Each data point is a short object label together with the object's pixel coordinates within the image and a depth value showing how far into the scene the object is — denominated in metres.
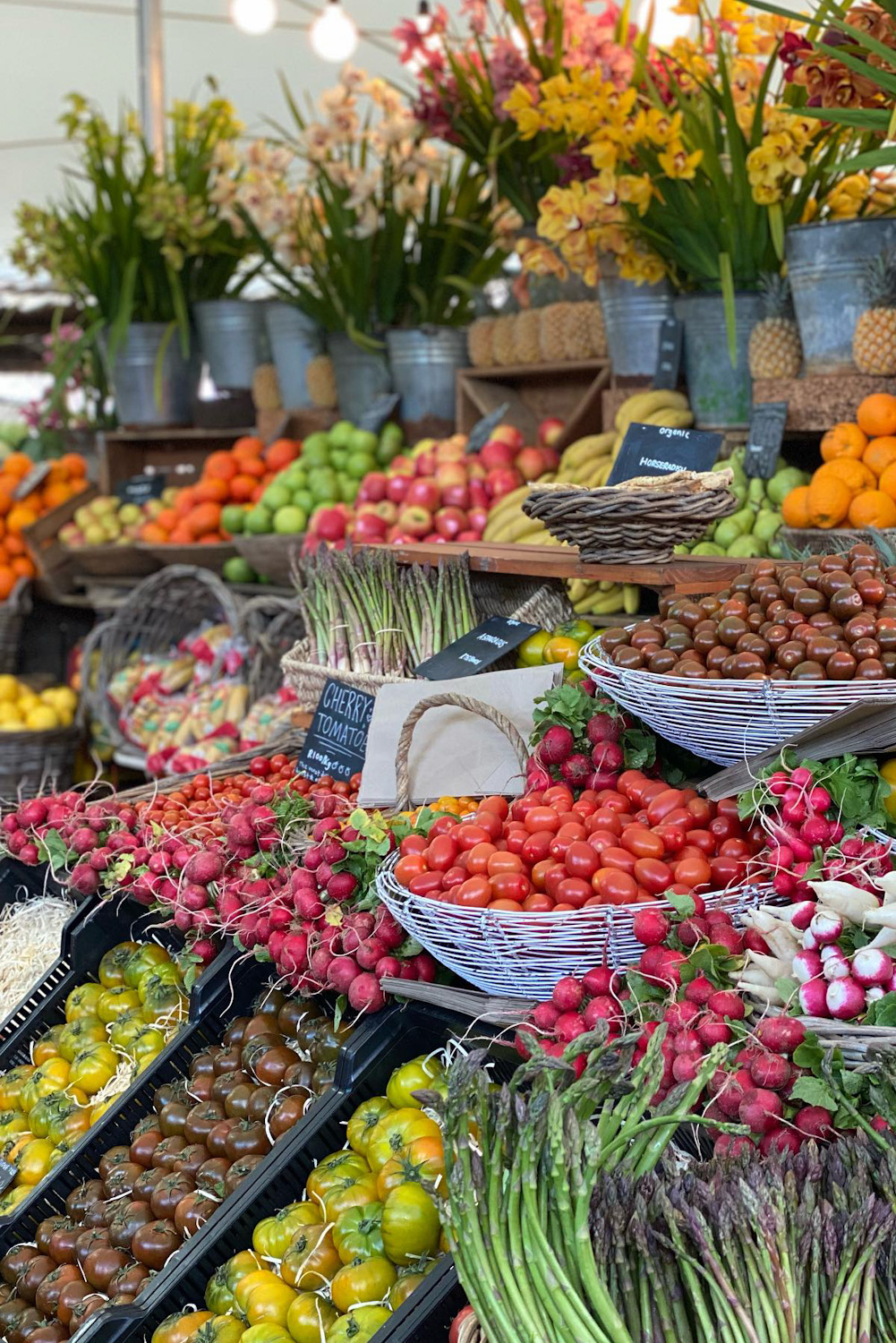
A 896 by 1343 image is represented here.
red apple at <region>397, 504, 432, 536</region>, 4.04
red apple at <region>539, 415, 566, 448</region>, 4.34
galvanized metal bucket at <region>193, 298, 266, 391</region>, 5.66
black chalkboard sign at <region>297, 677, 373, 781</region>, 2.78
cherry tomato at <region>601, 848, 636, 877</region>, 1.79
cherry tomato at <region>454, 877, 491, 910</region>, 1.78
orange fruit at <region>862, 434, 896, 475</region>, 2.83
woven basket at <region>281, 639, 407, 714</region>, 2.98
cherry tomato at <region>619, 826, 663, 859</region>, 1.82
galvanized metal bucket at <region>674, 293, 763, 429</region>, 3.45
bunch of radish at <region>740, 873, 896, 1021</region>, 1.54
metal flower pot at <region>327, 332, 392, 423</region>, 5.16
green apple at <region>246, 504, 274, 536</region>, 4.83
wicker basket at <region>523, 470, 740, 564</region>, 2.37
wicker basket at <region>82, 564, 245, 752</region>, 5.10
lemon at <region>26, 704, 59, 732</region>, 5.23
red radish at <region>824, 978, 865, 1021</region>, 1.53
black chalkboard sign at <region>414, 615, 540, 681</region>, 2.70
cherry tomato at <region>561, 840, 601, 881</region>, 1.79
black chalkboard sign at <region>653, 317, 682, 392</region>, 3.60
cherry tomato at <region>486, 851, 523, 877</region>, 1.84
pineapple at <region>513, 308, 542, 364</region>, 4.40
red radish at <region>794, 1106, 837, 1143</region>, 1.44
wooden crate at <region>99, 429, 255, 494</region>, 5.98
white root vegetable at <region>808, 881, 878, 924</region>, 1.62
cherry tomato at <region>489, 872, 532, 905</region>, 1.80
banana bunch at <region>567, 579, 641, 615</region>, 2.94
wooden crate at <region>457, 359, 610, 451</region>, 4.53
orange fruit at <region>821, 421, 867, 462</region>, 2.90
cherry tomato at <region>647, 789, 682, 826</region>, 1.92
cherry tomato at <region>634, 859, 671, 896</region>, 1.77
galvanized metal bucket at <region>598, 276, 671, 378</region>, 3.69
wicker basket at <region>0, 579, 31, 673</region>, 5.76
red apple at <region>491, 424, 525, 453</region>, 4.34
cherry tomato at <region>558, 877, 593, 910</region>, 1.75
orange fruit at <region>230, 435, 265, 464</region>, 5.43
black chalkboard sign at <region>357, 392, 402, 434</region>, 5.02
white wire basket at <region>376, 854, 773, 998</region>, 1.71
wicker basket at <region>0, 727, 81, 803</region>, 5.14
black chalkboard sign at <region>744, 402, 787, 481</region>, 3.22
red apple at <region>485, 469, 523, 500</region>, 4.07
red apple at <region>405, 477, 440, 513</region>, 4.12
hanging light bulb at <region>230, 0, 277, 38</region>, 6.29
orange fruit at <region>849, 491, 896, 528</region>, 2.75
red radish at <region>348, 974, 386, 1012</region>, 1.90
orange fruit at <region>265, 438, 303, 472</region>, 5.30
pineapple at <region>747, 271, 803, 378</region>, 3.30
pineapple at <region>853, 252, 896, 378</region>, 3.02
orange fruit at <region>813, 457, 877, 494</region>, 2.83
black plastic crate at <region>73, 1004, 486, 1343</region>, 1.85
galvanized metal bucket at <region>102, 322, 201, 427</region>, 5.81
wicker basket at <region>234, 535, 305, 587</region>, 4.66
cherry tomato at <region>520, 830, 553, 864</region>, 1.88
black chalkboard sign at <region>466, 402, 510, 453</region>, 4.46
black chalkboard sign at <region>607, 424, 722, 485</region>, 2.73
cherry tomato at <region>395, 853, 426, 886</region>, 1.93
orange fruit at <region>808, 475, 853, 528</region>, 2.79
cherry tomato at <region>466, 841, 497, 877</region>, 1.87
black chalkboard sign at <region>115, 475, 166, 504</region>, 5.75
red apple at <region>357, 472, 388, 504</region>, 4.41
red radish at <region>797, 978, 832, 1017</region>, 1.55
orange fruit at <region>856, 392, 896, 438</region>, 2.89
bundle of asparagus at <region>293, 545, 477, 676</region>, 3.03
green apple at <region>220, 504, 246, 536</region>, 5.00
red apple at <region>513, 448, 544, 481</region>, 4.20
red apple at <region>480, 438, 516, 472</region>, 4.21
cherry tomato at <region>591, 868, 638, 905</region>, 1.73
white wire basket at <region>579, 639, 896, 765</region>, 1.81
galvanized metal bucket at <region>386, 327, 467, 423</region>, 4.85
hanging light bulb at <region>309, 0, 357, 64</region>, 6.36
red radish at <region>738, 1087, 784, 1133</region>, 1.44
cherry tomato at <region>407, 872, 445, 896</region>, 1.86
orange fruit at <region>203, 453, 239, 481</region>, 5.34
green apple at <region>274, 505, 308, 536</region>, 4.71
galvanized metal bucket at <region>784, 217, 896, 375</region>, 3.03
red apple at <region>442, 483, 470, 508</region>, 4.08
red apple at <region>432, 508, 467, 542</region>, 3.97
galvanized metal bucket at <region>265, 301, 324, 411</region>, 5.34
